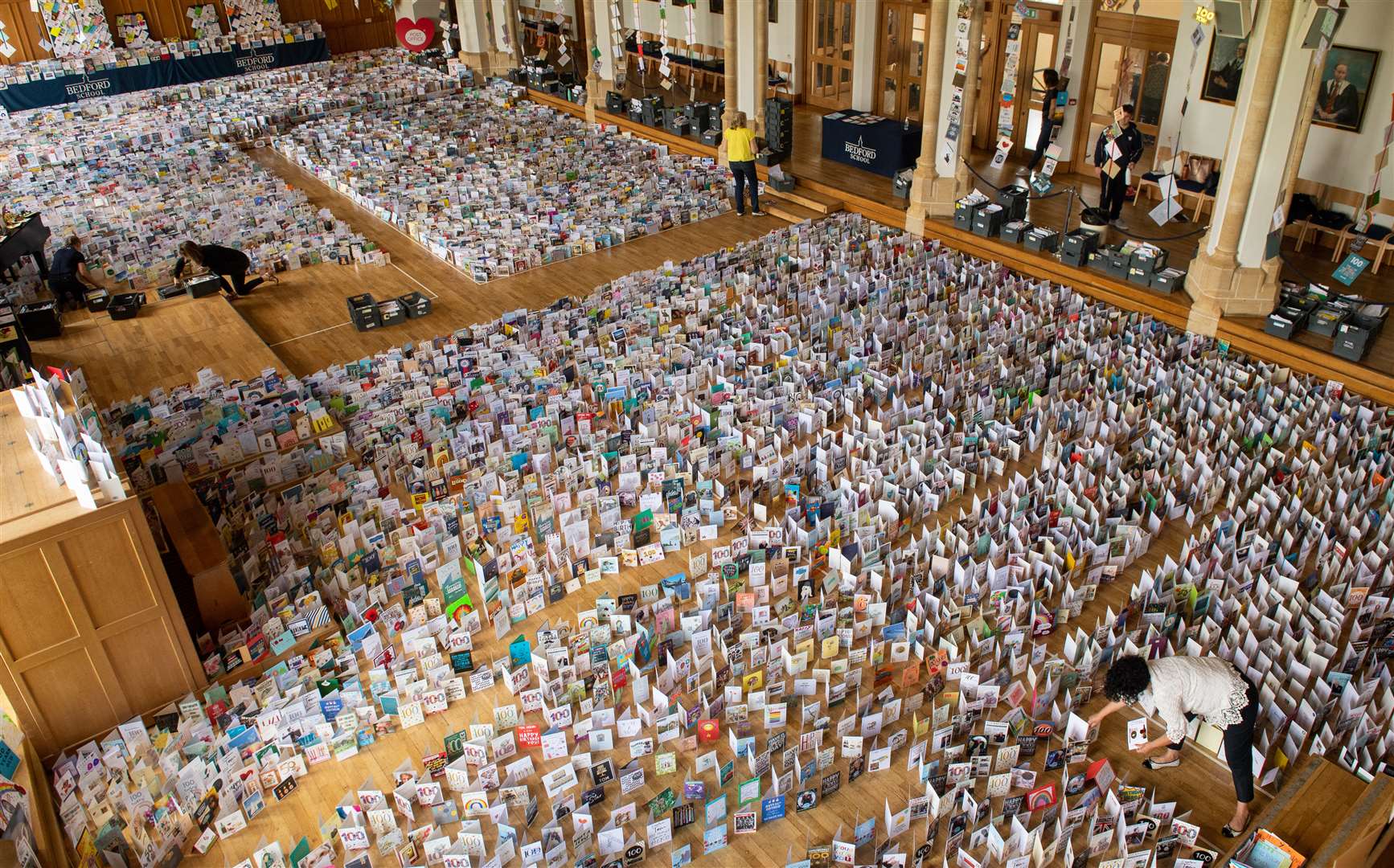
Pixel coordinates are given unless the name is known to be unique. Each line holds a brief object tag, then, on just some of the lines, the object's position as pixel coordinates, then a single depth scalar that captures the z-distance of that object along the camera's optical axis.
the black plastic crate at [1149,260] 11.04
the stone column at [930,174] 13.35
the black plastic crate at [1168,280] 10.98
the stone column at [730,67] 16.30
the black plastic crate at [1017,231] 12.51
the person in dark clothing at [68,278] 12.58
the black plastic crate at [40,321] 11.82
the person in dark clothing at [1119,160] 12.23
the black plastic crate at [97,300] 12.62
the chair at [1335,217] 11.73
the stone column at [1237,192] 9.41
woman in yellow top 14.11
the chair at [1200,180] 13.01
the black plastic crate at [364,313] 11.69
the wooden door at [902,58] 17.14
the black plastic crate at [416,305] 12.09
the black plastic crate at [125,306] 12.31
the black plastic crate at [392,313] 11.92
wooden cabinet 5.81
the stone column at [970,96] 12.73
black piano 13.19
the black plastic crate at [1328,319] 9.83
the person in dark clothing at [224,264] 12.39
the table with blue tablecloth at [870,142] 15.03
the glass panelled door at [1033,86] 14.95
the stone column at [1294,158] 9.58
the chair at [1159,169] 13.47
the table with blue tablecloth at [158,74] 24.58
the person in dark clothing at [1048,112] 14.12
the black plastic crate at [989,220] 12.67
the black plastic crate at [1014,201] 12.87
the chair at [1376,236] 11.38
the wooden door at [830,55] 18.52
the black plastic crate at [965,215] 12.99
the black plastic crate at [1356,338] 9.38
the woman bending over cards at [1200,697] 5.12
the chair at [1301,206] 11.98
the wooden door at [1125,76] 13.51
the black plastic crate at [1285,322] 9.97
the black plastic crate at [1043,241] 12.24
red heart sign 26.67
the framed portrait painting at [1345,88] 11.31
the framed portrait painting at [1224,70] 12.31
